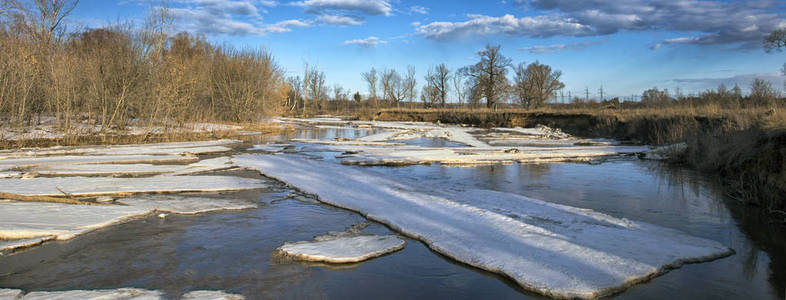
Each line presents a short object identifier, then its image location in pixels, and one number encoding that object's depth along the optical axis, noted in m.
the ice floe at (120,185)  6.91
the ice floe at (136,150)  11.30
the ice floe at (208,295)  3.39
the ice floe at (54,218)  4.76
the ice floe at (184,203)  6.20
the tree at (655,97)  28.14
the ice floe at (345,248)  4.36
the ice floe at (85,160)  9.53
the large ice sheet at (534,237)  3.88
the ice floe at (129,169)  8.78
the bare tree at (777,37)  23.83
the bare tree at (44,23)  18.16
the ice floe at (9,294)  3.30
